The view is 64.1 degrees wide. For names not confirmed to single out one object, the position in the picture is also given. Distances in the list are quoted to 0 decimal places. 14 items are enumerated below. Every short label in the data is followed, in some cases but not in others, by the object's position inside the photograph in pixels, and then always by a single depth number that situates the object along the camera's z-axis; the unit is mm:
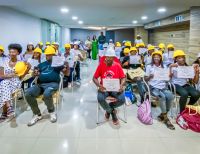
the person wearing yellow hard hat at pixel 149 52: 3392
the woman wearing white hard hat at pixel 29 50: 3876
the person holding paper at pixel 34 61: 2911
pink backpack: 2354
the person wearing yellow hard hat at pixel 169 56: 3485
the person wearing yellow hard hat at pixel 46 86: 2376
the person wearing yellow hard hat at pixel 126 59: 3474
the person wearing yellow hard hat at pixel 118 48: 4905
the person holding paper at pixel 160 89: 2350
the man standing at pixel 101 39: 8865
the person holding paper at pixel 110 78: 2329
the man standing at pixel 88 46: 9756
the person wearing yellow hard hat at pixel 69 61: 3954
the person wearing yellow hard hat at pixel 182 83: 2449
